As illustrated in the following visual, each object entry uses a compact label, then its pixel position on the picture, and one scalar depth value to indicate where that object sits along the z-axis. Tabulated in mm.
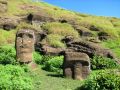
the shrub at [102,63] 11045
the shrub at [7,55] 10388
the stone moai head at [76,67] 9298
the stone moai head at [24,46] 10234
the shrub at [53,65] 10390
